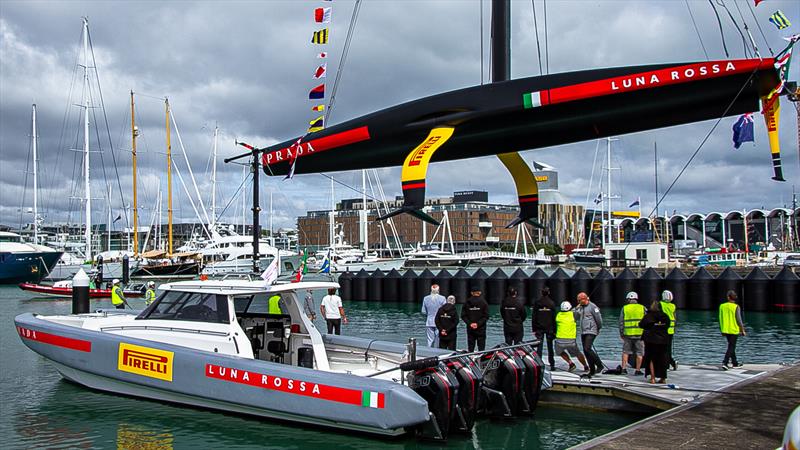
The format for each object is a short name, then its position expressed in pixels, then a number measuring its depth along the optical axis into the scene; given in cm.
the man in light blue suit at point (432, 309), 1290
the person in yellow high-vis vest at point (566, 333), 1109
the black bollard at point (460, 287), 3462
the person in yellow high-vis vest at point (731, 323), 1170
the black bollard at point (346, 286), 3884
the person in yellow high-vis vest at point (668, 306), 1118
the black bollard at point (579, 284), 3136
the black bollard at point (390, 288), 3719
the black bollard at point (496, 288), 3356
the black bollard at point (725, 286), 2877
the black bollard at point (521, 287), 3256
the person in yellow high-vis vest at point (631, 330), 1106
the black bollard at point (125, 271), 4793
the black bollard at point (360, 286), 3825
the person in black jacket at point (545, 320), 1175
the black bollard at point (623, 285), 3084
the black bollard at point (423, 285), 3625
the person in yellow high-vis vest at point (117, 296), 2308
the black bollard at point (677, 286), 2948
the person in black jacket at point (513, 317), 1188
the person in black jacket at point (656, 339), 1012
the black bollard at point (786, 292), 2727
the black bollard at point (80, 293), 1625
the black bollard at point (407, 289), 3653
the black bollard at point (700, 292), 2900
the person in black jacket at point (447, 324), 1208
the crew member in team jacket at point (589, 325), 1110
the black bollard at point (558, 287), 3167
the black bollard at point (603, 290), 3136
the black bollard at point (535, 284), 3234
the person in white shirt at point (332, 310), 1509
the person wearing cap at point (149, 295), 2523
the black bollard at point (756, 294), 2784
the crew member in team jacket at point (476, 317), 1207
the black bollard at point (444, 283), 3503
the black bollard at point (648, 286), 2936
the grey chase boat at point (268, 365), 854
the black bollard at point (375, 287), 3767
